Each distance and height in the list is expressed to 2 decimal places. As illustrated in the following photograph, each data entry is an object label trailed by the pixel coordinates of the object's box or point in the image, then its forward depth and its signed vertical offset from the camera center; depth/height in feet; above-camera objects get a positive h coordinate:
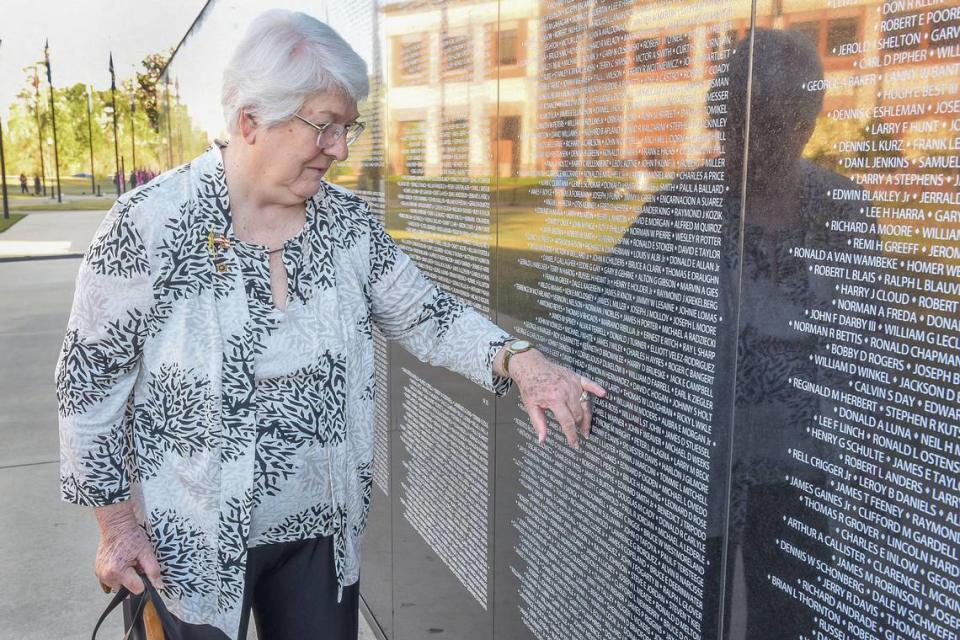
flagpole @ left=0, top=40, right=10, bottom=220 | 103.61 +2.05
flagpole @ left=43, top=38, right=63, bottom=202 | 126.75 +20.15
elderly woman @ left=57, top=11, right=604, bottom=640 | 6.68 -1.30
